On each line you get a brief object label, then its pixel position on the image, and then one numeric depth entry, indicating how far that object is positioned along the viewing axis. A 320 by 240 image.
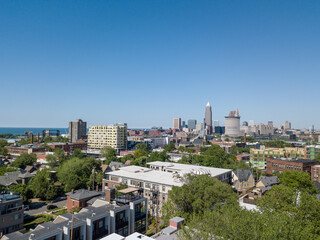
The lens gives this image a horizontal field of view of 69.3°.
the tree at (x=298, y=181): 49.22
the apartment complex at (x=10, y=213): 33.28
